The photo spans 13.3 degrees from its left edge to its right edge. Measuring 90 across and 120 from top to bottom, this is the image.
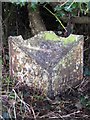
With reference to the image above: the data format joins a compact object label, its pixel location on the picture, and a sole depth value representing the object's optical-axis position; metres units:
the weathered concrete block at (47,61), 1.68
